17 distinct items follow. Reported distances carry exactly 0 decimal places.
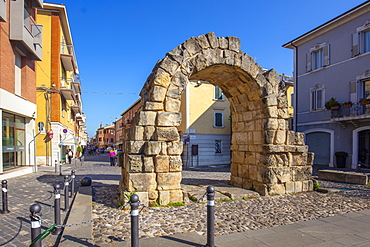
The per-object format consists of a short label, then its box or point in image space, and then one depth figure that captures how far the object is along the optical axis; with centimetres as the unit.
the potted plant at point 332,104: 1735
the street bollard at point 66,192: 621
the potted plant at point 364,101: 1527
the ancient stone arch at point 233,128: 643
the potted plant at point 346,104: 1648
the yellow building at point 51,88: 1844
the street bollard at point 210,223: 392
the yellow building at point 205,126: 2189
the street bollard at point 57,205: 481
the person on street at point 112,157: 2158
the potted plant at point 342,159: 1720
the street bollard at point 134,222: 342
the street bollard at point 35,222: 301
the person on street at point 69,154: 2290
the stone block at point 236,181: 898
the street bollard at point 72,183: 785
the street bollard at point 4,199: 605
